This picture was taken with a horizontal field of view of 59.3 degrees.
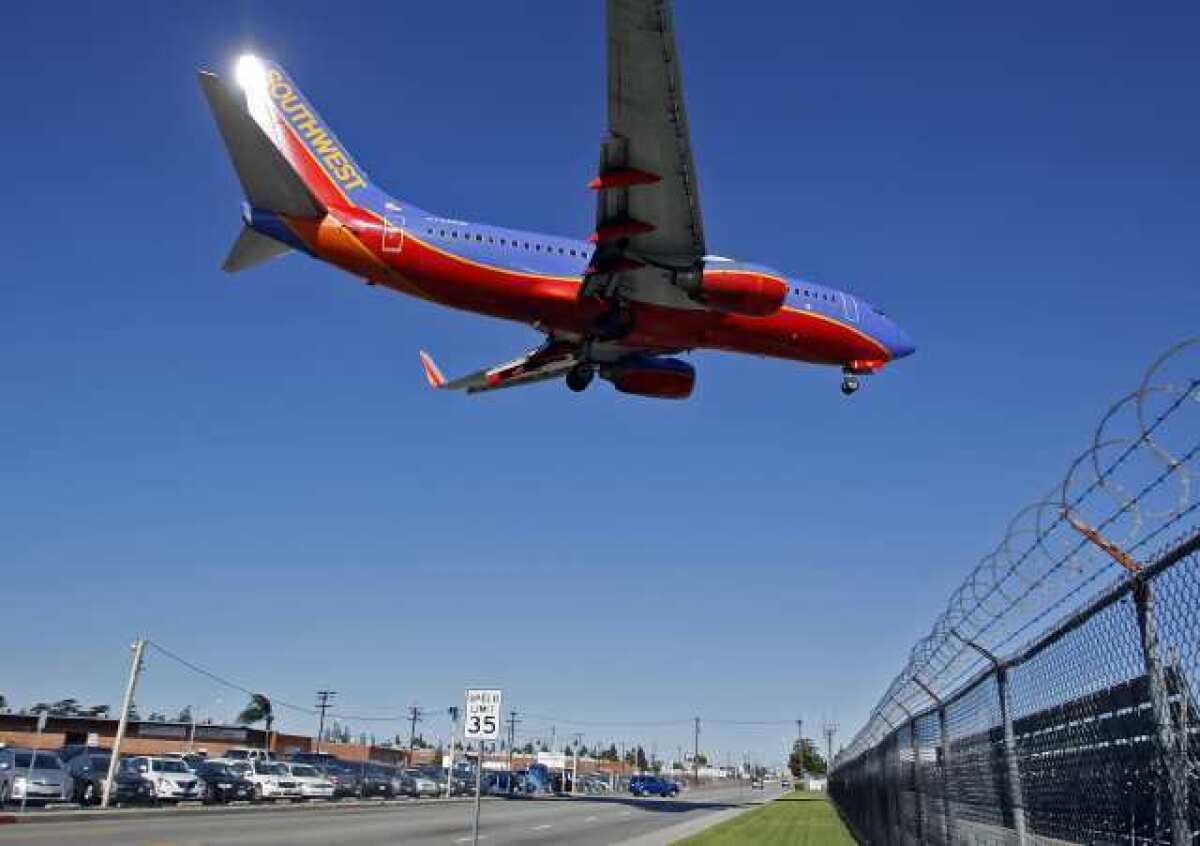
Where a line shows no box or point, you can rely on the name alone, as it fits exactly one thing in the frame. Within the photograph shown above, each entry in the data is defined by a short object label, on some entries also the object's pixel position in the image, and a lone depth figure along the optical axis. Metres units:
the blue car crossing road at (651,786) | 76.62
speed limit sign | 16.89
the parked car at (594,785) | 88.72
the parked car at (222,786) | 35.91
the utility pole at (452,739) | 57.11
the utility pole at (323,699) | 104.81
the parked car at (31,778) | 27.42
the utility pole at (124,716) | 30.21
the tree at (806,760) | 175.12
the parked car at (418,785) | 52.41
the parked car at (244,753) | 59.59
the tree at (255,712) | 158.44
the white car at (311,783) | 41.03
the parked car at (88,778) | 30.69
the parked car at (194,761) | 38.86
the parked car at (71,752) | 34.53
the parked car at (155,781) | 31.50
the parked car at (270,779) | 39.22
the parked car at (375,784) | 48.16
